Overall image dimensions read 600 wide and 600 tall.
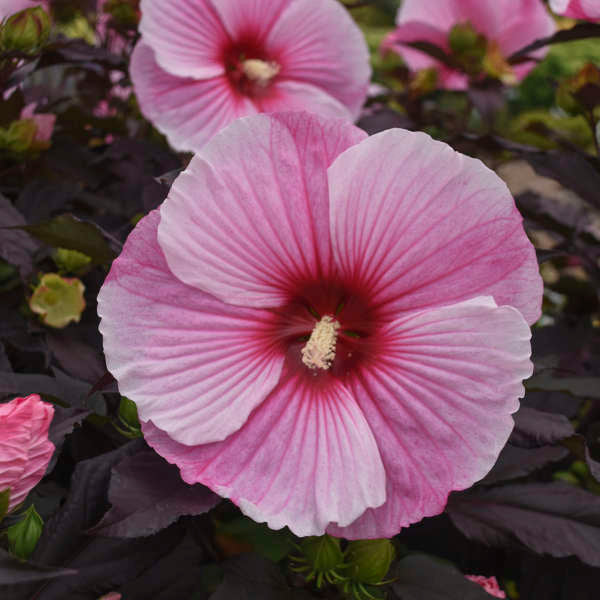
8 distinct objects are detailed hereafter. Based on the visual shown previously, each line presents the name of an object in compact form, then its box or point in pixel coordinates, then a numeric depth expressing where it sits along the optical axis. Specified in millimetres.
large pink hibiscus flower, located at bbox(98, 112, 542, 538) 583
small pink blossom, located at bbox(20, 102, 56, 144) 1103
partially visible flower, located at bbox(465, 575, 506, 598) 789
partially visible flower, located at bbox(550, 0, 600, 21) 874
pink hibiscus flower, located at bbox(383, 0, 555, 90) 1713
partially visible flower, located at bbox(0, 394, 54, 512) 573
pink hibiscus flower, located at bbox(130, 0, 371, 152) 1145
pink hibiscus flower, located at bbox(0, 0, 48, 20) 1086
